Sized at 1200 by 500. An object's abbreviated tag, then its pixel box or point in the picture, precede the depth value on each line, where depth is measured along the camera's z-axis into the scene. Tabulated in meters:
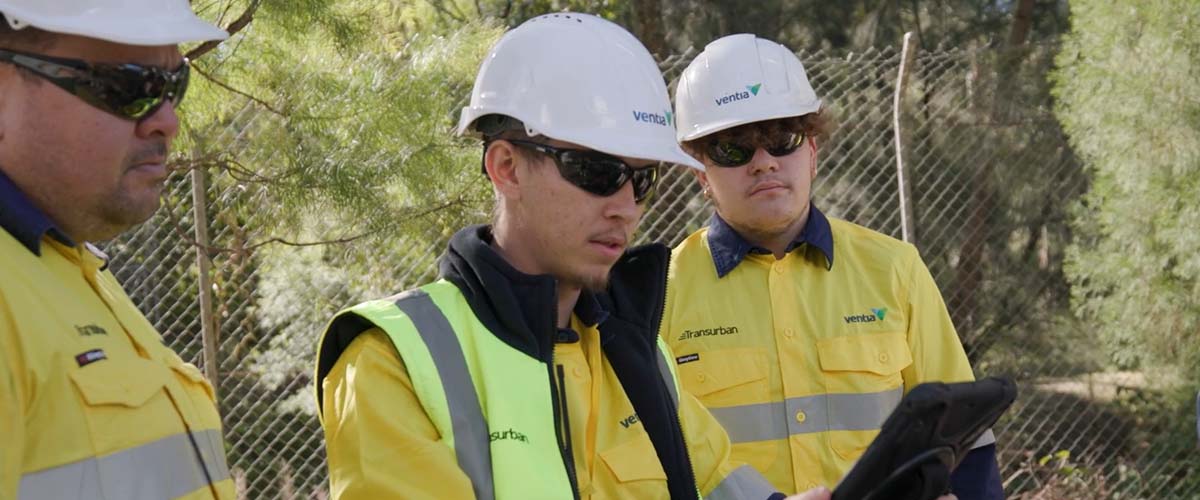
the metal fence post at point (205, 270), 5.89
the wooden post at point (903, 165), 6.49
